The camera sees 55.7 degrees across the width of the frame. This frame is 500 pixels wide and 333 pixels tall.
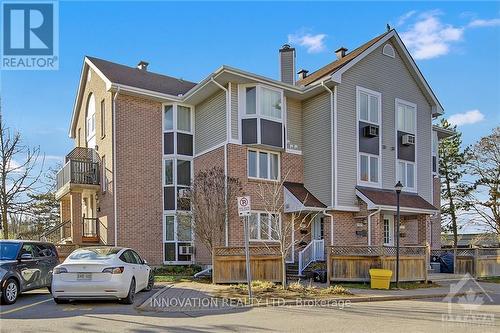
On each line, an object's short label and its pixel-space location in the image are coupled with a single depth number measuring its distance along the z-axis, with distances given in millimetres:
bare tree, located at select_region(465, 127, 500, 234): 35344
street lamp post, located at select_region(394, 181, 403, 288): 16862
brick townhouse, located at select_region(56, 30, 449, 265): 21266
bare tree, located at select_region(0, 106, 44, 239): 26891
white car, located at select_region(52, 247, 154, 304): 10812
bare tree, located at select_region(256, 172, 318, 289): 20916
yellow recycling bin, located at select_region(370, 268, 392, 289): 16109
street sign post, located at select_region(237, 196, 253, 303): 12266
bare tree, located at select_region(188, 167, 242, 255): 18578
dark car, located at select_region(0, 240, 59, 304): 11383
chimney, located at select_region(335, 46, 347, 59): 28594
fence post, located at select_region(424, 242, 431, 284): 18277
